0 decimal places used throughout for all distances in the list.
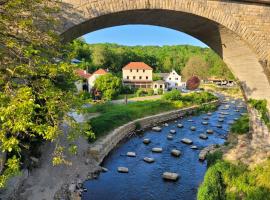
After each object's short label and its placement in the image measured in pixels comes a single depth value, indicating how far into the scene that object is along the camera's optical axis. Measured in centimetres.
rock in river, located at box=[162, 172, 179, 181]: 1262
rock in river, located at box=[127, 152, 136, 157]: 1583
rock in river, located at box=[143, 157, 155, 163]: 1491
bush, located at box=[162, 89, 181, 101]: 3041
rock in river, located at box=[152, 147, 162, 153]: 1639
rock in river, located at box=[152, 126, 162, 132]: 2158
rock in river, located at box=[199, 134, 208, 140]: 1900
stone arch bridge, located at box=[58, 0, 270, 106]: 810
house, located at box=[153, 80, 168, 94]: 4600
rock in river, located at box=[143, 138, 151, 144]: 1830
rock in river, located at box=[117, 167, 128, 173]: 1364
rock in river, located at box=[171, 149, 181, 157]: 1573
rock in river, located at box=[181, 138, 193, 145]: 1786
